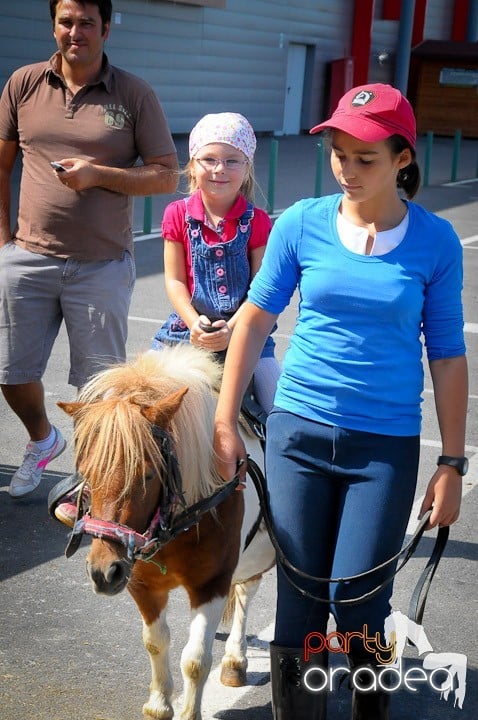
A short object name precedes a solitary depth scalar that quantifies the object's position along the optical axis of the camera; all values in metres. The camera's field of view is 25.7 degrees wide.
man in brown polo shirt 5.18
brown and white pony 3.07
